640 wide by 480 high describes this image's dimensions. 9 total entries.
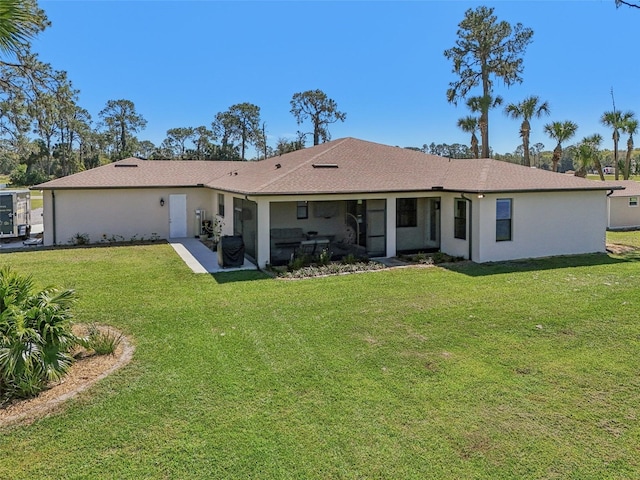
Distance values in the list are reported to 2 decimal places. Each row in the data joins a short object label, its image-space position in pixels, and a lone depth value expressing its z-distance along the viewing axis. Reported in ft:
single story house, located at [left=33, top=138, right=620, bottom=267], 47.06
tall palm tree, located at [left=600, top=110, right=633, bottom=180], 121.70
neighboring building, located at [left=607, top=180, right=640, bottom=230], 77.77
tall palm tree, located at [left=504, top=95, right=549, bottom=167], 106.52
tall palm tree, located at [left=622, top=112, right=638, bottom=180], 120.88
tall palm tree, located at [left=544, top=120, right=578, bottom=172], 106.63
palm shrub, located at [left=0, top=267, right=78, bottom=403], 17.98
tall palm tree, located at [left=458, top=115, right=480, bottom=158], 113.19
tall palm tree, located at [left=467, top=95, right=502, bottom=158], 106.22
